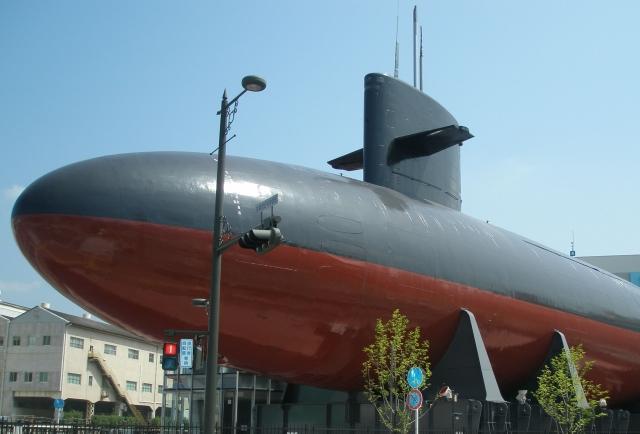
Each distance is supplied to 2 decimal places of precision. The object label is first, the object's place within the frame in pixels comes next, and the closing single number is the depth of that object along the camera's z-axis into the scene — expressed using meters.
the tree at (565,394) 20.95
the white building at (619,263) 85.25
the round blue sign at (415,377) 15.06
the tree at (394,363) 17.30
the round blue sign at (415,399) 14.87
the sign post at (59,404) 33.32
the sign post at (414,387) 14.88
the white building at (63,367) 57.22
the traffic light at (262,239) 12.20
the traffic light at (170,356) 13.52
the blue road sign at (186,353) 13.36
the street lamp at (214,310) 12.73
